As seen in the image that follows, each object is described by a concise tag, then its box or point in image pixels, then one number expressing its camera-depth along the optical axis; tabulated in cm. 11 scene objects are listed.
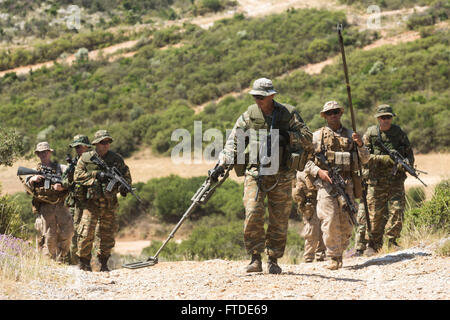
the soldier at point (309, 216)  1955
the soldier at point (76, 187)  1812
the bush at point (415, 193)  3192
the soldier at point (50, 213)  1917
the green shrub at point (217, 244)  2919
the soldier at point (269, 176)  1423
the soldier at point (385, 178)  1877
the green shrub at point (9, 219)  2064
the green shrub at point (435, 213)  1945
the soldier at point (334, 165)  1597
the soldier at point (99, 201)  1798
